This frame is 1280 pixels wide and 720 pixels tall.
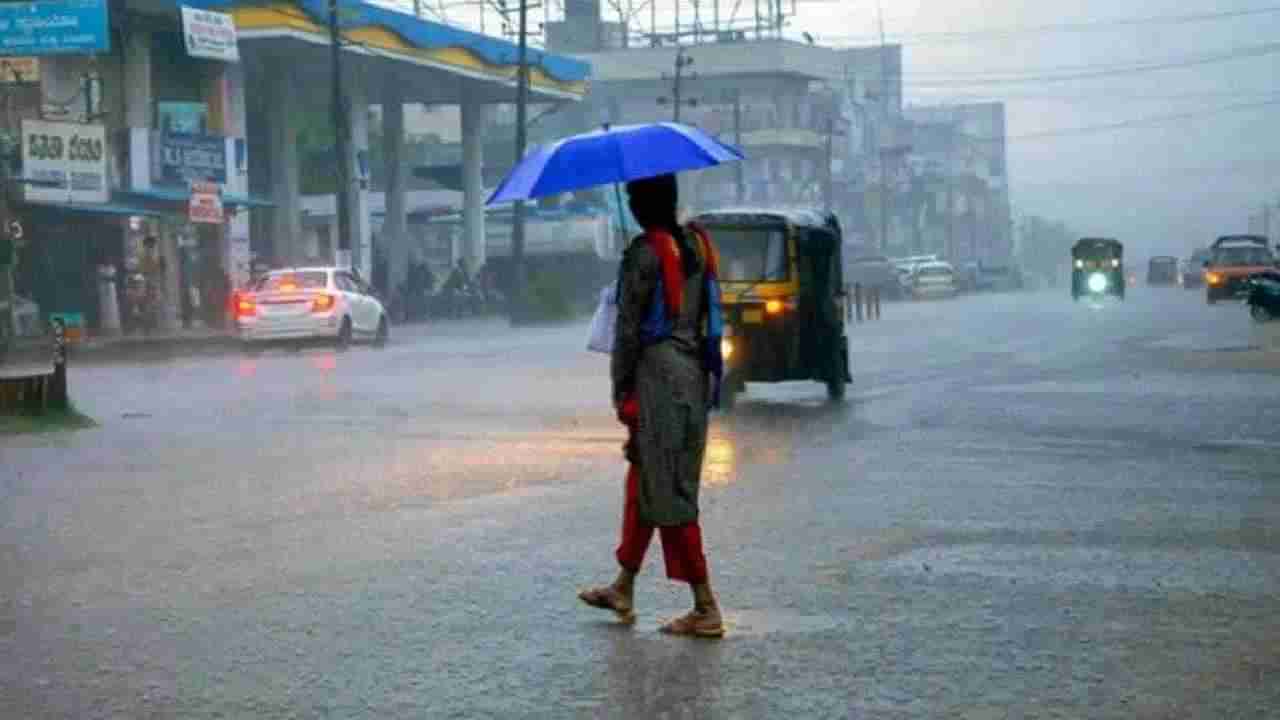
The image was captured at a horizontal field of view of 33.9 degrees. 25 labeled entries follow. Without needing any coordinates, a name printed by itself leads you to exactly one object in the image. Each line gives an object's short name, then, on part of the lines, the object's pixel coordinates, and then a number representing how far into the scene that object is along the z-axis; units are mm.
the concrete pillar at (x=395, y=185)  68938
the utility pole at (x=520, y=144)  62094
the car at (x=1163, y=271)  117500
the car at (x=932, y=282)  88125
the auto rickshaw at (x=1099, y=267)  79188
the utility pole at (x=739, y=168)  98500
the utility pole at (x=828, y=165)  117000
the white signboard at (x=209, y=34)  48938
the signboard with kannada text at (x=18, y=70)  44656
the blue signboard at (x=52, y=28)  41969
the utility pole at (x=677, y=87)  76275
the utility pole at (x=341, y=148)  51906
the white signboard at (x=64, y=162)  43156
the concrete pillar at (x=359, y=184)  62156
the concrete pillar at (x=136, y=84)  50812
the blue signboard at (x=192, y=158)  50594
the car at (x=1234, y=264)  63875
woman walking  8031
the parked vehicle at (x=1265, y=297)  44594
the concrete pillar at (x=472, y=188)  72812
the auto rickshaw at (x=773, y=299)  21641
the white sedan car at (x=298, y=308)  36531
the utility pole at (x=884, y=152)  131250
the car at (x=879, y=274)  84438
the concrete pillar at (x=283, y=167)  59938
